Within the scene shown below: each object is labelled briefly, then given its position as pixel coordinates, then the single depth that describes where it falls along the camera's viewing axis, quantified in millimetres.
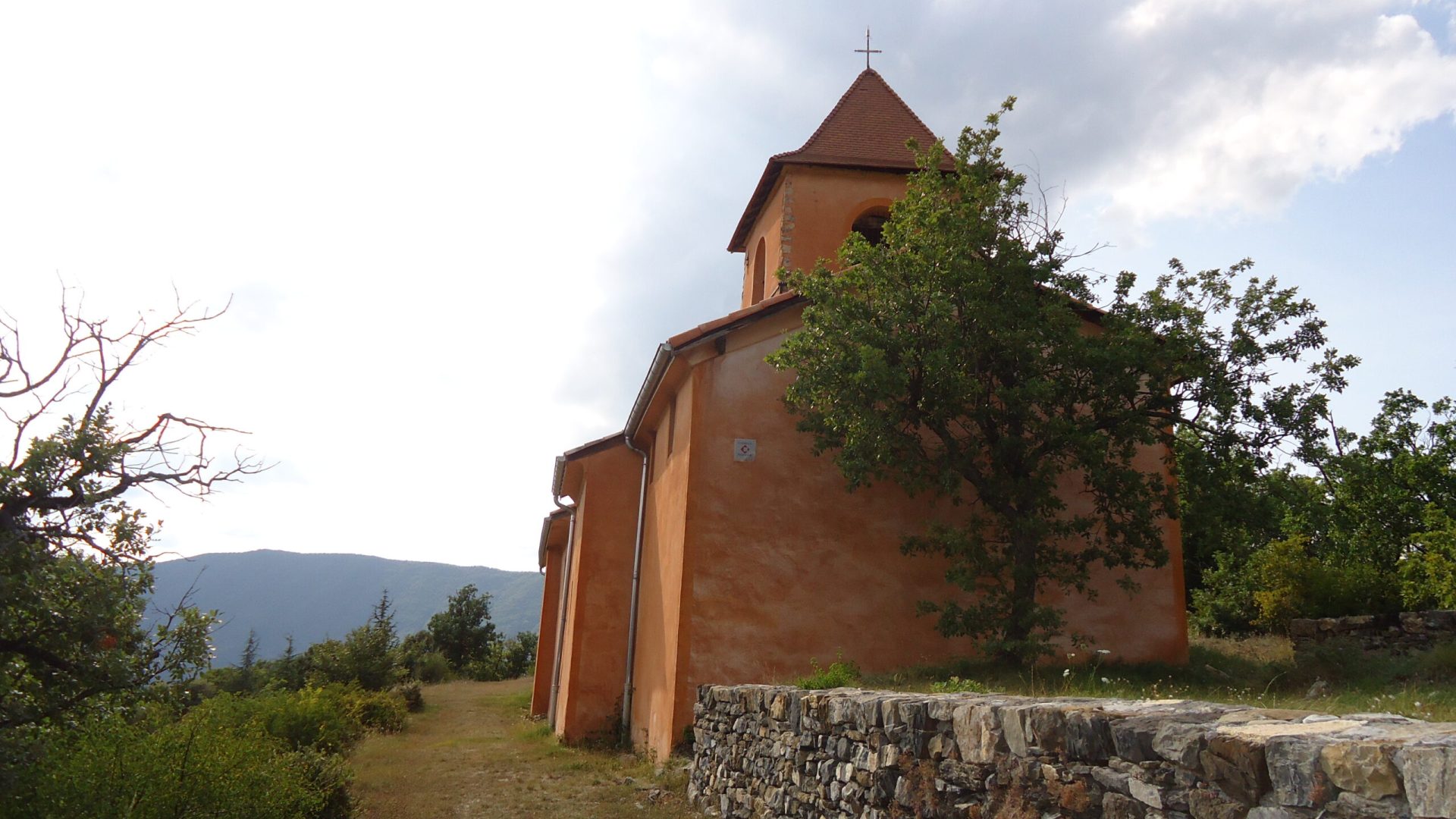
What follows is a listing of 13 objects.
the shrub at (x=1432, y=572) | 14391
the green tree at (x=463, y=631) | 40750
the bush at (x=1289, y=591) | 14367
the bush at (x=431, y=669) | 34531
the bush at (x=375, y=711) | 18000
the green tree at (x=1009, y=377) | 10039
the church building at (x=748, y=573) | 11266
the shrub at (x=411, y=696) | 23266
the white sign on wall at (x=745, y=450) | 11859
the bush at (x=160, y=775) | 5559
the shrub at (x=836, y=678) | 7887
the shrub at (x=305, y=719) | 11273
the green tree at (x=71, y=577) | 5891
